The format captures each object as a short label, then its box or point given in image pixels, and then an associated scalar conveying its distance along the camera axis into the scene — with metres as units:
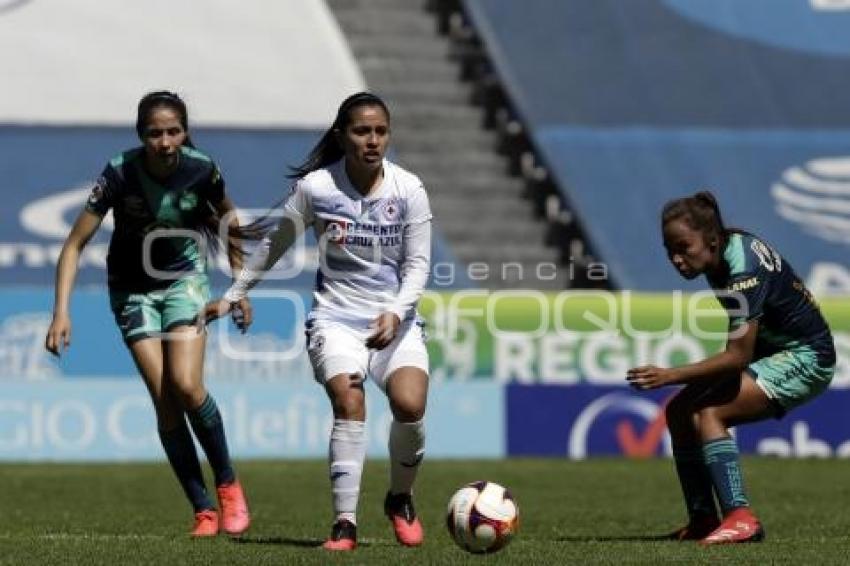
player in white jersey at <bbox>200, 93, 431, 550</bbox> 18.39
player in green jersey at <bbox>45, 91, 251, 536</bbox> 20.20
